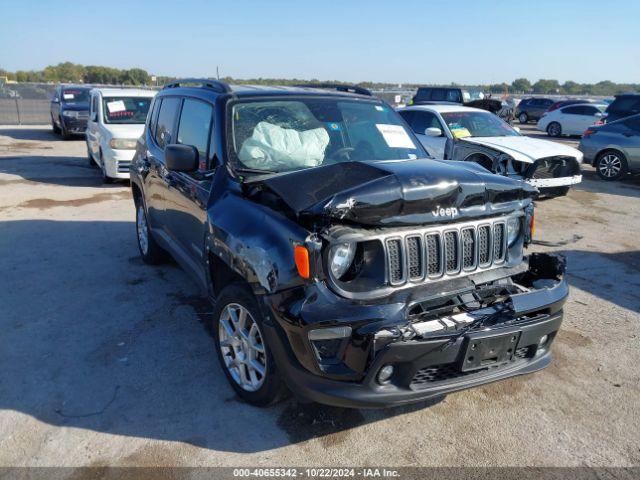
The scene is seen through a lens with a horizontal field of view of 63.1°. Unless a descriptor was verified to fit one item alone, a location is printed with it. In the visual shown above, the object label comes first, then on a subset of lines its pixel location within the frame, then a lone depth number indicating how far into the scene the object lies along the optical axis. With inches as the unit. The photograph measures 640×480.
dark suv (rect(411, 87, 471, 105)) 830.5
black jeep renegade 106.5
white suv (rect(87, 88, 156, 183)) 414.9
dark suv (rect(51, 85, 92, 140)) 722.8
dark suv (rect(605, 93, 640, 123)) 632.4
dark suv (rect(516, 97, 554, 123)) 1184.8
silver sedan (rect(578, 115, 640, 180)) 475.8
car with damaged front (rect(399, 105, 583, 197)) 355.3
